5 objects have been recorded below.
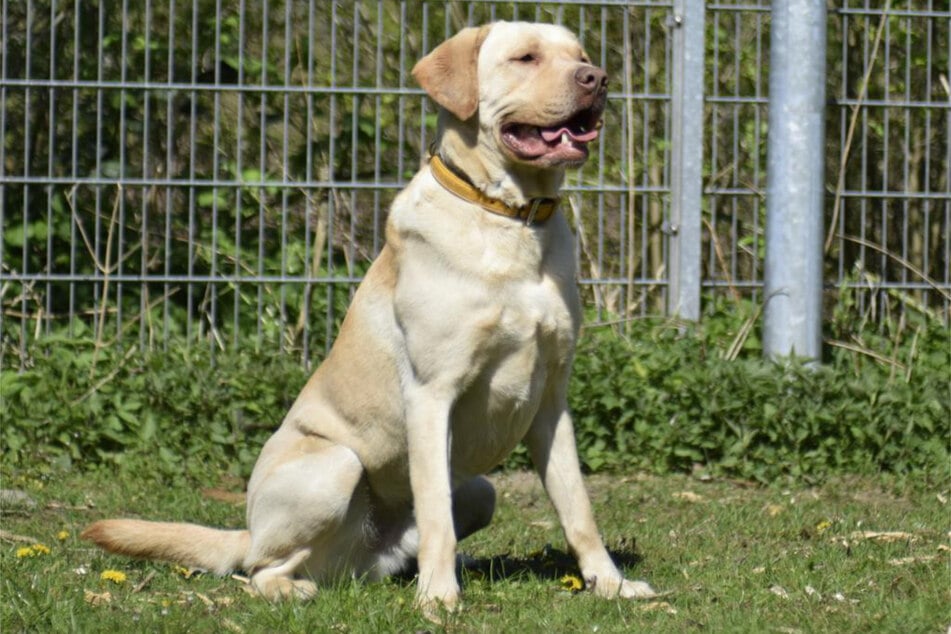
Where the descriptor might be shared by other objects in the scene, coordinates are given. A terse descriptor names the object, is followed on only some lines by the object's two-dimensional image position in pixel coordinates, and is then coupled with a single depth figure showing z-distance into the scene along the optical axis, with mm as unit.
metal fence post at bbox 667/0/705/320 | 13820
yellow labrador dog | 8109
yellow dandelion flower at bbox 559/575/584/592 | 8422
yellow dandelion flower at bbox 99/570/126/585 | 8727
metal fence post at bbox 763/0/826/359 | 13391
